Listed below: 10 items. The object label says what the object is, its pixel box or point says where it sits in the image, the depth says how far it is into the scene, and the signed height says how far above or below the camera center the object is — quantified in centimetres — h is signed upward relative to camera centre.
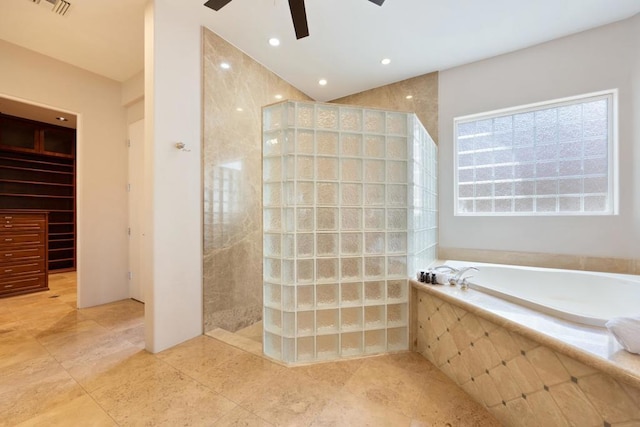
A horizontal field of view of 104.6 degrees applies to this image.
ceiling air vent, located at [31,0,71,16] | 202 +172
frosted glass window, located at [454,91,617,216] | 235 +56
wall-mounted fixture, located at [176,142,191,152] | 212 +57
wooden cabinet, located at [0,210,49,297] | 322 -56
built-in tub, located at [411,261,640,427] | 96 -70
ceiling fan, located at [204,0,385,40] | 156 +131
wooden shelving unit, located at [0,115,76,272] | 386 +61
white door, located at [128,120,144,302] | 320 +8
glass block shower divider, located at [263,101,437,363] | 184 -13
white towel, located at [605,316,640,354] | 96 -48
